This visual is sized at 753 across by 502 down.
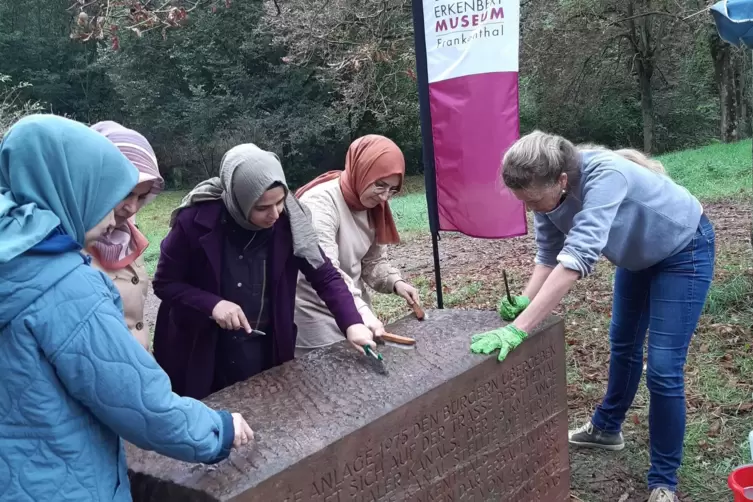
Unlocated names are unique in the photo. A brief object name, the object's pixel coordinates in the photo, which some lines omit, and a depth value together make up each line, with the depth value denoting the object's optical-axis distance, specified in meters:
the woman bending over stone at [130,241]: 2.25
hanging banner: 3.25
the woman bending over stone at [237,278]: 2.27
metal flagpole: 3.32
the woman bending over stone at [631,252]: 2.41
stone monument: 1.79
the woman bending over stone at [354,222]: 2.70
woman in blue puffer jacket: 1.31
